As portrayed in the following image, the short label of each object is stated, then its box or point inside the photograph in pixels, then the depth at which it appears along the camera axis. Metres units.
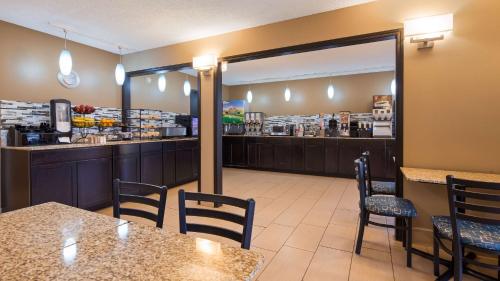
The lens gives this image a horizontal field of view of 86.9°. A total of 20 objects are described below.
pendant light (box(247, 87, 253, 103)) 7.65
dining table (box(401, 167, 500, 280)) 2.11
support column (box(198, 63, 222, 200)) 4.02
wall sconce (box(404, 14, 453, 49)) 2.46
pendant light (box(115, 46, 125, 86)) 4.03
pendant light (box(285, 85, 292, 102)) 7.27
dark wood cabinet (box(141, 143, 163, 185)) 4.59
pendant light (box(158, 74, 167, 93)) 4.78
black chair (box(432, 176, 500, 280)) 1.71
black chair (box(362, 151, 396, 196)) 3.19
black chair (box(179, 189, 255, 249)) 1.22
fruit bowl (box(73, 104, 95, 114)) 4.16
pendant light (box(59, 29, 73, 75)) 3.32
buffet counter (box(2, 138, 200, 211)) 3.19
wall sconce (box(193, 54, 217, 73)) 3.87
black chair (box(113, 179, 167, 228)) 1.50
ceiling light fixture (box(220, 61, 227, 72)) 3.97
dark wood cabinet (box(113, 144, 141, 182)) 4.12
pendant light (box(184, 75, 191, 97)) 5.51
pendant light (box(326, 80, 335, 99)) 6.57
